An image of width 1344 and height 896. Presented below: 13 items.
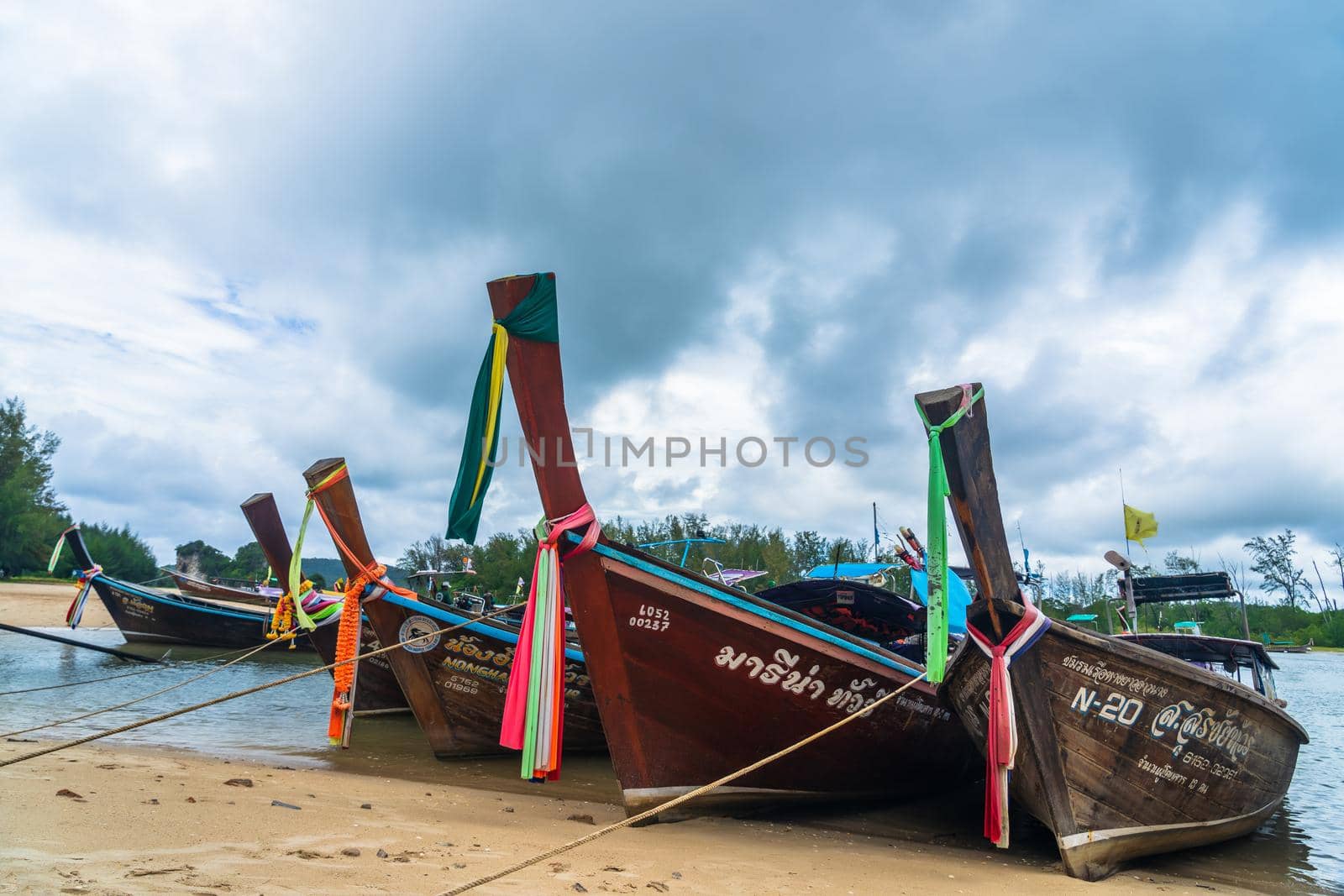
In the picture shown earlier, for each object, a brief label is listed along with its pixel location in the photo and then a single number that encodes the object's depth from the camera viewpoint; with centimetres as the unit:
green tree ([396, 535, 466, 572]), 5512
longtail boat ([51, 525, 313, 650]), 2116
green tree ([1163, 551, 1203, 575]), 6222
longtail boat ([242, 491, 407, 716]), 1219
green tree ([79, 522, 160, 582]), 5209
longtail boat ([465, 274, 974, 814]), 541
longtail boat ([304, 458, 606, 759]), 870
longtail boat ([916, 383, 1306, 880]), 499
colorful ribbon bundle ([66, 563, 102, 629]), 1725
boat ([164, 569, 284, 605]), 2578
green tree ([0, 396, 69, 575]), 4309
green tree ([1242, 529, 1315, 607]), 7269
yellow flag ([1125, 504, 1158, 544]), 1091
